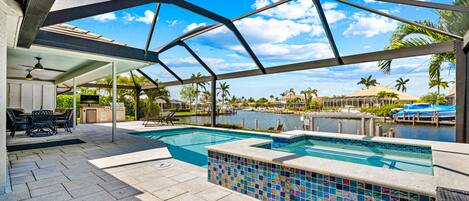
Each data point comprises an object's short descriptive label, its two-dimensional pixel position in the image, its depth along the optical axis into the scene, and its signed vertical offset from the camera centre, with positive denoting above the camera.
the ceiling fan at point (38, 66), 6.28 +0.92
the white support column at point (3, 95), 2.75 +0.03
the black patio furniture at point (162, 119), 11.58 -1.05
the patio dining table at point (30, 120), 7.05 -0.72
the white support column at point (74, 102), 9.83 -0.19
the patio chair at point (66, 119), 8.09 -0.78
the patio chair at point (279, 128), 9.39 -1.20
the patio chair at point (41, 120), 6.93 -0.71
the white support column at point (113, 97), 6.36 +0.05
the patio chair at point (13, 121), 6.62 -0.75
